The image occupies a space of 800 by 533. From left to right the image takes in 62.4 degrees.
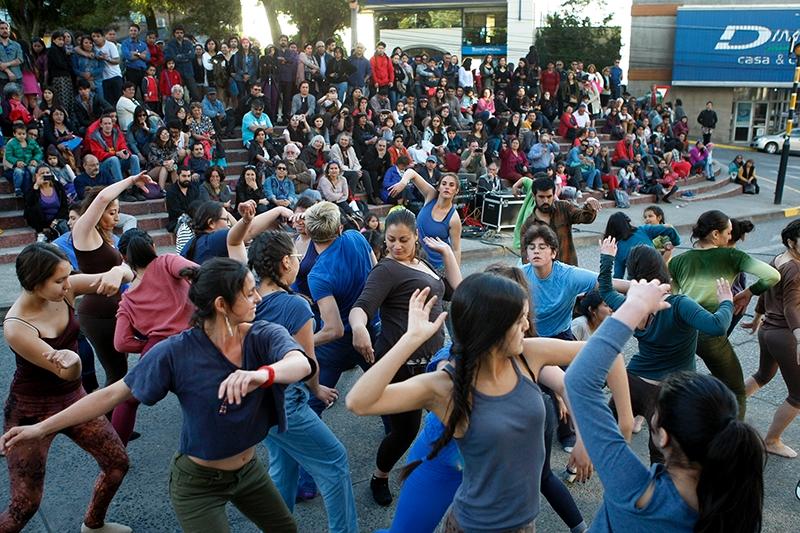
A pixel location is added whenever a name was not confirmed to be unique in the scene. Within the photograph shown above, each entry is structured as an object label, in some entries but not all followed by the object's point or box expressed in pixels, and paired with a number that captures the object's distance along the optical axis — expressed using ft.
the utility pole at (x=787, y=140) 47.24
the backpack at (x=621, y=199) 50.98
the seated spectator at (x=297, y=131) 42.22
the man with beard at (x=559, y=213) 18.19
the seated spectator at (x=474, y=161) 47.16
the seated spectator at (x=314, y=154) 40.50
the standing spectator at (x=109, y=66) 40.55
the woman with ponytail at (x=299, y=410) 10.37
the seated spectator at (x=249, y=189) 35.06
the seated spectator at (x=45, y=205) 30.94
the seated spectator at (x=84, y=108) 38.19
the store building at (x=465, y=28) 122.31
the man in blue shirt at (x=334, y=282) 13.10
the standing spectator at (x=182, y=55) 44.04
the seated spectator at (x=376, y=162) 42.24
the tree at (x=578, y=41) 115.65
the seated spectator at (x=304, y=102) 46.75
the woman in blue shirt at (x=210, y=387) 8.11
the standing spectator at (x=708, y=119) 74.30
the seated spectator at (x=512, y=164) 49.11
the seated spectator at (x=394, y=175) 40.42
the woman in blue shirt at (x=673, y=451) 5.59
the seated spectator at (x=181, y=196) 33.63
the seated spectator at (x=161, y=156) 36.40
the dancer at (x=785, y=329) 13.57
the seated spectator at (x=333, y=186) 36.70
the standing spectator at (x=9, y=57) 36.88
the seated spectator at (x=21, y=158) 32.24
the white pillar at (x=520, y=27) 120.47
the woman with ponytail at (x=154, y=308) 12.52
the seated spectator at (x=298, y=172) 37.45
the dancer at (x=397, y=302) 12.10
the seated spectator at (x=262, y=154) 38.45
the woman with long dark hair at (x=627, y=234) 16.96
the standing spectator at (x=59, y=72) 39.09
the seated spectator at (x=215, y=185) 34.24
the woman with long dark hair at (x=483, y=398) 6.98
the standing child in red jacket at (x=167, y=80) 42.47
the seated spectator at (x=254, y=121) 42.39
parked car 92.27
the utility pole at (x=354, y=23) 74.39
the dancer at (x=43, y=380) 10.13
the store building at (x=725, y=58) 101.35
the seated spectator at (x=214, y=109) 42.65
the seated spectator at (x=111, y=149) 34.24
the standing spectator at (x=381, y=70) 53.01
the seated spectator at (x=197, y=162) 35.86
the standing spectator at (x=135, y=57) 42.70
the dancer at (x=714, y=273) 13.50
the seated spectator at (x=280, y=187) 35.94
